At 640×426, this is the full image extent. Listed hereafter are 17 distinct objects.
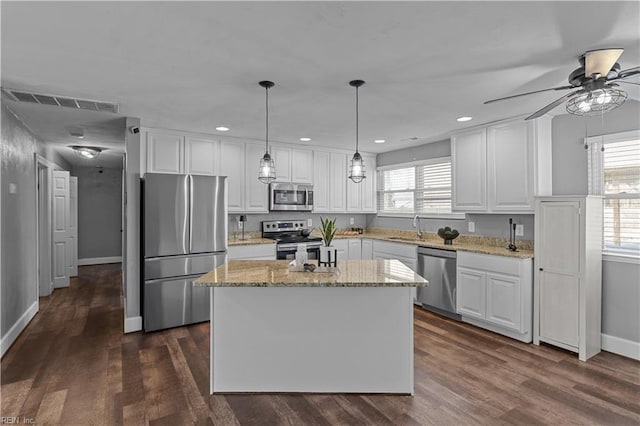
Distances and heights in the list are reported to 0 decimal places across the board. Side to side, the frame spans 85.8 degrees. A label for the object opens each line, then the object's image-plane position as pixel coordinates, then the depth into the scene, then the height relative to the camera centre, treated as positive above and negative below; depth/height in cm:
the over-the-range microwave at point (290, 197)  528 +20
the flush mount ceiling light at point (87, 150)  569 +101
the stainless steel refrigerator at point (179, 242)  392 -39
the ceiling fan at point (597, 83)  216 +83
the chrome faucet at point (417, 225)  539 -25
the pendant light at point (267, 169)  303 +36
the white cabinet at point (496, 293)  357 -92
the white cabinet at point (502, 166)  376 +51
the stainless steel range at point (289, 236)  496 -42
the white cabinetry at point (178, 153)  432 +75
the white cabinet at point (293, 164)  535 +73
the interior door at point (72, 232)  658 -43
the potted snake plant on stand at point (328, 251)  277 -34
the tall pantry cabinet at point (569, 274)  321 -63
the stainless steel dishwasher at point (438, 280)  426 -90
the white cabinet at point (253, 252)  461 -58
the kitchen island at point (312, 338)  257 -97
